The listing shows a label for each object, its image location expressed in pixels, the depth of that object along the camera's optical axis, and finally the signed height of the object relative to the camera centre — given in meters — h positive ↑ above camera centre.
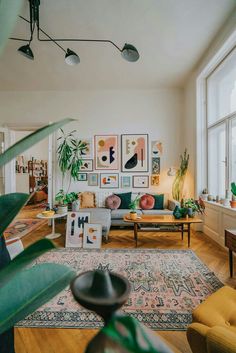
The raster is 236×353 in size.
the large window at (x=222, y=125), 3.42 +0.91
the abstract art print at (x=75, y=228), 3.22 -0.85
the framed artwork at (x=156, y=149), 5.09 +0.66
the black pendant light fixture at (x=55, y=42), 2.59 +1.79
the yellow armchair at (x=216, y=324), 0.82 -0.85
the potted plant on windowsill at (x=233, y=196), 3.00 -0.33
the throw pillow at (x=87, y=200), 4.82 -0.59
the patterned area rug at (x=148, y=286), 1.73 -1.20
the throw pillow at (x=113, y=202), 4.59 -0.61
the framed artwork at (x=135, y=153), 5.08 +0.55
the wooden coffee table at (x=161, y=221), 3.24 -0.74
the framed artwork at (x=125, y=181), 5.11 -0.15
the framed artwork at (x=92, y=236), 3.17 -0.96
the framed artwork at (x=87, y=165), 5.14 +0.26
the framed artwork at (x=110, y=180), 5.12 -0.12
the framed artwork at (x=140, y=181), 5.09 -0.15
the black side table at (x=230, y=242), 2.28 -0.77
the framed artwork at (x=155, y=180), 5.07 -0.12
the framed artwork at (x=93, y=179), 5.14 -0.10
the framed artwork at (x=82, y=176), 5.16 -0.02
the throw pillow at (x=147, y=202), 4.53 -0.61
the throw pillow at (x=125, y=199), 4.72 -0.56
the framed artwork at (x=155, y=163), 5.09 +0.30
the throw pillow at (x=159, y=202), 4.63 -0.62
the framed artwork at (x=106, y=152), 5.11 +0.59
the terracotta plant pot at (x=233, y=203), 3.08 -0.44
